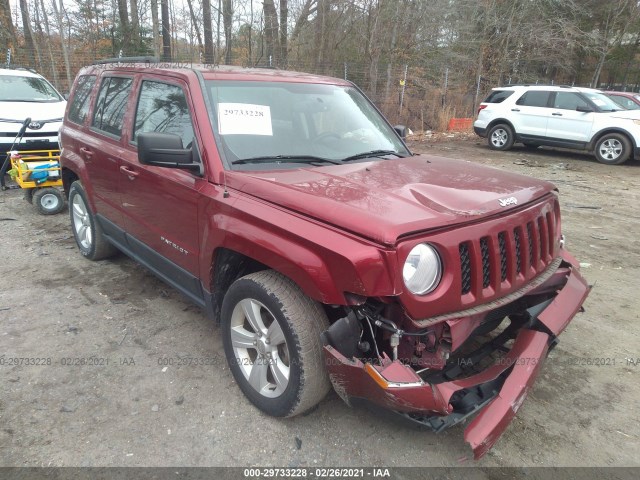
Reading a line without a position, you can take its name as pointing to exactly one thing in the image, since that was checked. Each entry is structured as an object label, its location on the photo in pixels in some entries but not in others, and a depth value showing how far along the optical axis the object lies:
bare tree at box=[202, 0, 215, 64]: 15.59
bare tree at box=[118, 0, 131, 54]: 16.88
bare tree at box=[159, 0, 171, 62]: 16.08
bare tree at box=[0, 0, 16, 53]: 17.98
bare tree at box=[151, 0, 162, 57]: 13.72
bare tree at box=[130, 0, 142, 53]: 16.62
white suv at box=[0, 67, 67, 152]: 7.60
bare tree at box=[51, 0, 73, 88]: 15.88
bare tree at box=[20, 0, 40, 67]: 17.42
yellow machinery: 6.25
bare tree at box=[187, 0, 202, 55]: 15.72
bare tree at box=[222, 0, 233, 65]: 15.58
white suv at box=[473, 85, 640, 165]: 11.10
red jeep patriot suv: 2.05
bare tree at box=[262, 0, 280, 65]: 16.55
